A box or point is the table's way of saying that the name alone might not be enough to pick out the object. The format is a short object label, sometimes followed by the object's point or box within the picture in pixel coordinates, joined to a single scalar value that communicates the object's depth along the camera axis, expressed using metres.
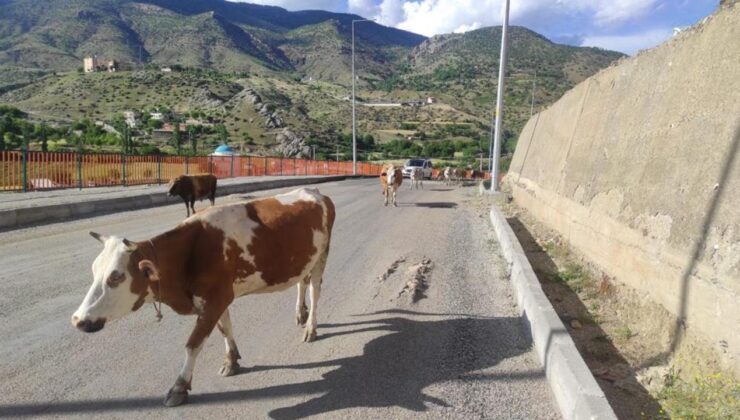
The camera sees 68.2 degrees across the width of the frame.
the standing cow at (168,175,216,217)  15.36
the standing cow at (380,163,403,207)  19.08
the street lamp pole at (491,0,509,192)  20.12
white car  40.12
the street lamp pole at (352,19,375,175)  42.90
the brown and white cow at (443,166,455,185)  35.69
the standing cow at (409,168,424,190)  28.95
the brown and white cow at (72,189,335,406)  3.87
